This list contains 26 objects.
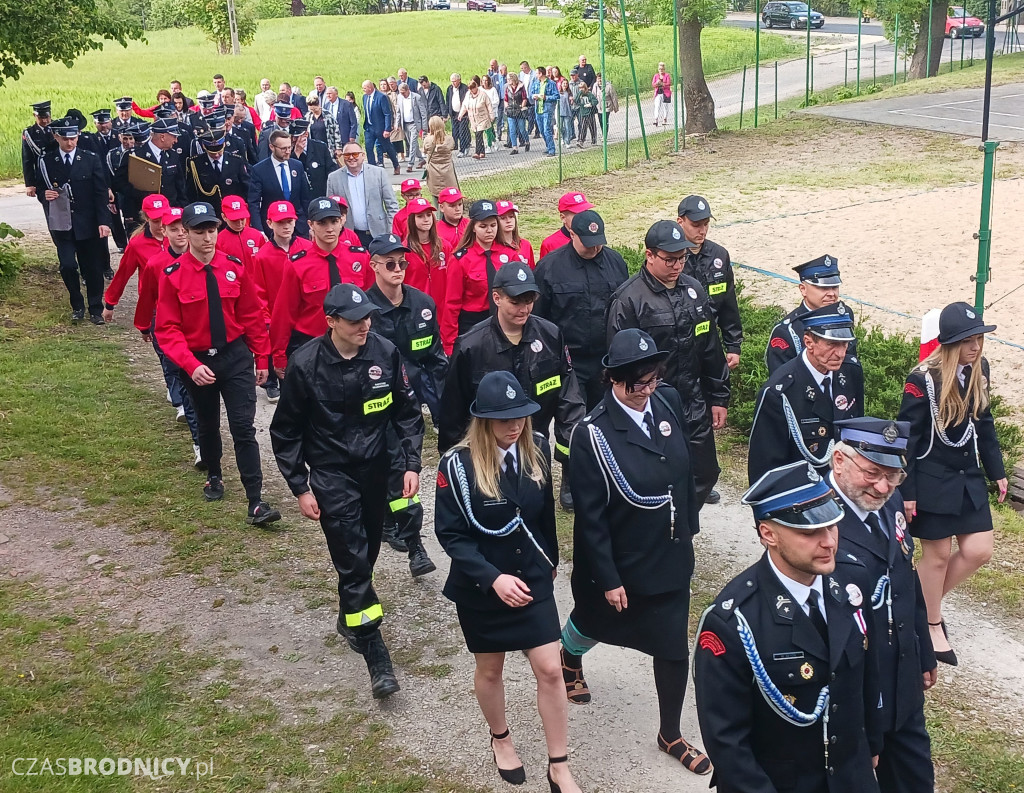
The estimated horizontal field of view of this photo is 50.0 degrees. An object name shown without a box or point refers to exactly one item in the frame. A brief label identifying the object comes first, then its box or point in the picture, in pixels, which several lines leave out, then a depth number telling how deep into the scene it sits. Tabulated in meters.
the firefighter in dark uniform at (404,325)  7.25
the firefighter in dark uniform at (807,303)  6.51
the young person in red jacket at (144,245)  9.52
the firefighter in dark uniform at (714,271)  7.61
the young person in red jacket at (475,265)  8.28
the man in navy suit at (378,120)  24.23
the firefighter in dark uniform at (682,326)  6.66
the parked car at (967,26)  46.66
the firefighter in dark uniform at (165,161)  12.92
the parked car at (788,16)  57.72
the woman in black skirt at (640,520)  5.01
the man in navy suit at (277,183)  12.26
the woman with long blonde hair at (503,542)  4.84
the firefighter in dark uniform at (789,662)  3.47
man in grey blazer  11.59
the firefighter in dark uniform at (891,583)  3.85
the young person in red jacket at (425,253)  8.89
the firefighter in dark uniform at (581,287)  7.66
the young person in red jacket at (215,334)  7.71
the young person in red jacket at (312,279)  8.33
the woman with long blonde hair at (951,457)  5.71
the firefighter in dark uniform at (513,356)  6.32
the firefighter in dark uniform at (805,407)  5.73
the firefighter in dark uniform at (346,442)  5.84
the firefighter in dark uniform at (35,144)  12.38
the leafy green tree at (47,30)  12.48
